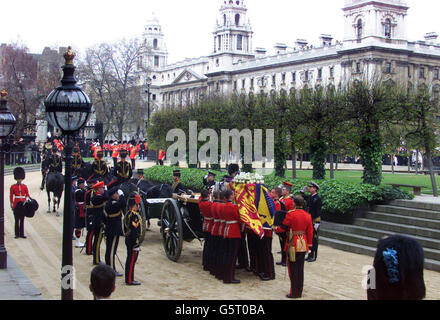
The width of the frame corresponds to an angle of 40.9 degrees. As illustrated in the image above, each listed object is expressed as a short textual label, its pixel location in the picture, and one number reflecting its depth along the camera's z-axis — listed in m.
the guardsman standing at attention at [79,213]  14.81
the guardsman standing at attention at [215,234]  11.41
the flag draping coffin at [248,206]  11.06
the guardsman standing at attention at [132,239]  10.64
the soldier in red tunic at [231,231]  11.02
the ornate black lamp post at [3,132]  11.74
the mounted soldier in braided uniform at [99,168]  18.31
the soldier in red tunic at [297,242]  9.94
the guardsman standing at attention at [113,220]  11.54
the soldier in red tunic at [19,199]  15.41
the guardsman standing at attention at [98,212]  12.30
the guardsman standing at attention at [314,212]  13.34
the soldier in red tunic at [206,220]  11.75
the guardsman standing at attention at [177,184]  15.00
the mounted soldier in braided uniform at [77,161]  21.26
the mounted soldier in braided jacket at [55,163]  21.72
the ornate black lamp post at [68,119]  7.09
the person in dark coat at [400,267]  5.03
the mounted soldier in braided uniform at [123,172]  16.80
